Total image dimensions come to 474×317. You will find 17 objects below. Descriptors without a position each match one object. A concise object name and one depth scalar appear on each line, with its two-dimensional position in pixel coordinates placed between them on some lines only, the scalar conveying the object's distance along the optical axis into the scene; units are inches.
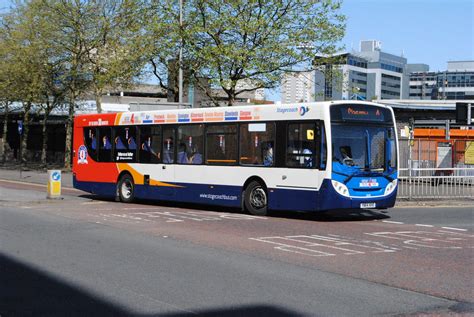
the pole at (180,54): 1104.2
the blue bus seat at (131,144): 821.2
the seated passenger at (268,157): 652.1
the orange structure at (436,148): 1283.6
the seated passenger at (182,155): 751.1
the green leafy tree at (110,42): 1302.9
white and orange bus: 605.6
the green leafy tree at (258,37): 1087.0
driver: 606.5
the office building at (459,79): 6161.4
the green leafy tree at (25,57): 1470.2
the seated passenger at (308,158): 612.1
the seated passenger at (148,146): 797.9
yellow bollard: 802.8
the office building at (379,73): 6205.7
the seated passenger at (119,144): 837.2
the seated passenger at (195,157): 732.0
